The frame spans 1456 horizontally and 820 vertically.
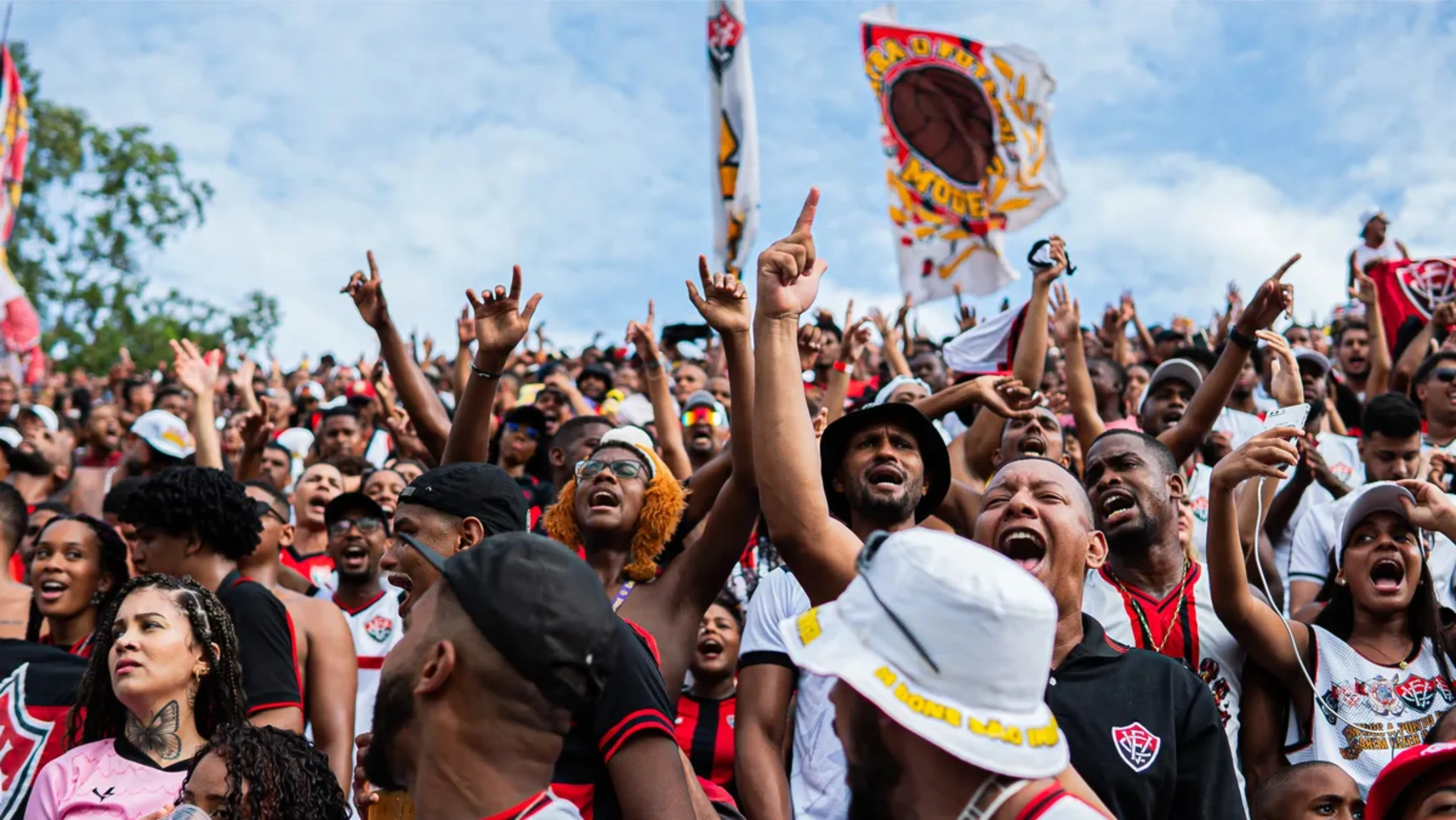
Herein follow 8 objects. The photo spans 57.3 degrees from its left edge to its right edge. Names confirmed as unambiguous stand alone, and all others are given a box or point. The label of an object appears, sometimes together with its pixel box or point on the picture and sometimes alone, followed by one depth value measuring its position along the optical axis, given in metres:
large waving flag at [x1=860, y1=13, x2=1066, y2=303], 12.56
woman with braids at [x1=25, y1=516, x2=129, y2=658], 5.29
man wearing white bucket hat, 1.90
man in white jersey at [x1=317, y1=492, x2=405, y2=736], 6.16
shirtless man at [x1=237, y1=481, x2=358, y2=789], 4.73
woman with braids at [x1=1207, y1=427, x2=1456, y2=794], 4.36
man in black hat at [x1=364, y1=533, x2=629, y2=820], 2.17
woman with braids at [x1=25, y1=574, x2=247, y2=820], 3.80
